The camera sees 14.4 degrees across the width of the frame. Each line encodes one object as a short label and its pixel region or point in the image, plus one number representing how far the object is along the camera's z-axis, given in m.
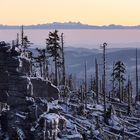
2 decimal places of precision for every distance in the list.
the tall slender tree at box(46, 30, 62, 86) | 86.29
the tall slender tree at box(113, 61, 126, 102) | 98.19
